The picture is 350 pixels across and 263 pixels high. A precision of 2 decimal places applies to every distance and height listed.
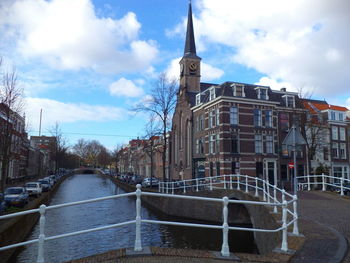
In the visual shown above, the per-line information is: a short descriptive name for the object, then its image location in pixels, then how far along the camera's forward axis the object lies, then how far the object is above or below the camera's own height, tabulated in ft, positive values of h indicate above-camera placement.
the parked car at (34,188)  96.17 -8.18
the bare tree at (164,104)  107.96 +21.39
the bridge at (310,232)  17.88 -5.58
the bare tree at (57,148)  185.31 +9.20
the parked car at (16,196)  68.08 -7.83
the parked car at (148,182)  131.59 -8.11
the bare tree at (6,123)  60.29 +8.64
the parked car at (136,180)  161.41 -8.73
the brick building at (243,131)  111.75 +13.20
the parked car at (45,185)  116.47 -8.50
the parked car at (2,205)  53.92 -7.68
